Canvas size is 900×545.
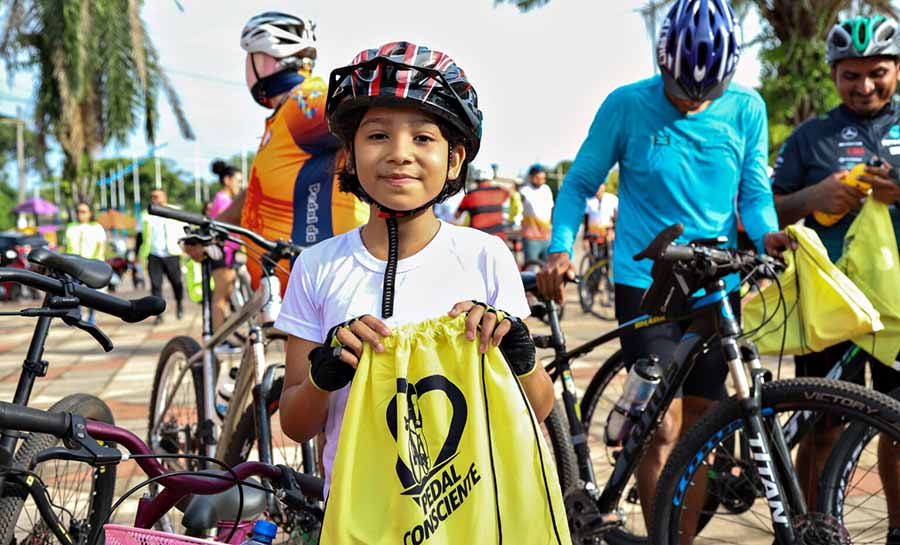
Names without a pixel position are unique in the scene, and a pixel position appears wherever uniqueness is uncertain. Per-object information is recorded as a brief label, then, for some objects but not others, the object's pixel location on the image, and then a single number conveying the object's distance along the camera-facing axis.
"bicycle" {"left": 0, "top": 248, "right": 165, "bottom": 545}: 2.12
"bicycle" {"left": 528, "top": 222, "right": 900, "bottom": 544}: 2.65
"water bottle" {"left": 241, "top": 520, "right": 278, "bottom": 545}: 1.60
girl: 1.82
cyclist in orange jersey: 3.46
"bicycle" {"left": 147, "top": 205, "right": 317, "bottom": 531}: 3.20
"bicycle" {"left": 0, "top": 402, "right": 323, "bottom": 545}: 1.67
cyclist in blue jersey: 3.25
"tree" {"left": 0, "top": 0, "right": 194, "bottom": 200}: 20.50
